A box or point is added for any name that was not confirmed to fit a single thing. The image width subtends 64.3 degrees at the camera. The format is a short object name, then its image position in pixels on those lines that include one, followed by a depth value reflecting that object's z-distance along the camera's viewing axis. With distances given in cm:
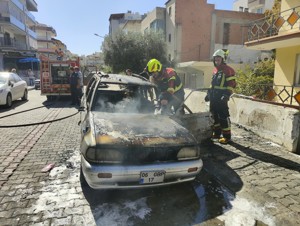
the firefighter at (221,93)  548
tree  2150
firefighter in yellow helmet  572
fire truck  1292
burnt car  293
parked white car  1005
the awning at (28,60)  3198
